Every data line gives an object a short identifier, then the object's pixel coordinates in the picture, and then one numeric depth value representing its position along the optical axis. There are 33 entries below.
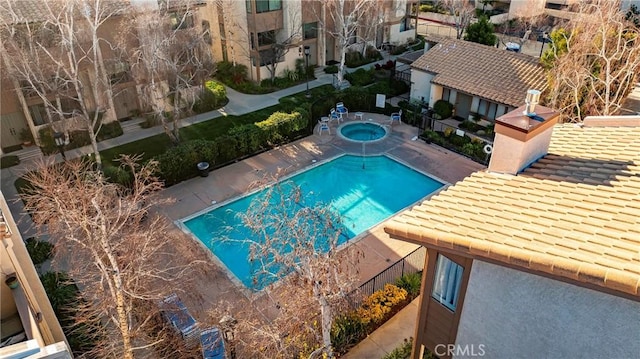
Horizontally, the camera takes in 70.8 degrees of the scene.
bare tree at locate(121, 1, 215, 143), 23.92
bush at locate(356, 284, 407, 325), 14.86
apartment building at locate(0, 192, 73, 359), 9.48
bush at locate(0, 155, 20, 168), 24.80
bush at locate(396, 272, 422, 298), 16.20
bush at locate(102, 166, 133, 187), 21.64
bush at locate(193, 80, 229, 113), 31.23
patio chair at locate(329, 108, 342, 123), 30.05
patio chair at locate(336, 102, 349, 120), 30.34
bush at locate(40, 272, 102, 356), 13.43
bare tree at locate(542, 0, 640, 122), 21.30
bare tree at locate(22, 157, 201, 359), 10.56
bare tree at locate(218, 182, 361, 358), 11.14
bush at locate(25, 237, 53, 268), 17.84
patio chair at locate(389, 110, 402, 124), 29.97
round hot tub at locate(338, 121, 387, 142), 28.74
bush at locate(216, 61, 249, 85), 36.25
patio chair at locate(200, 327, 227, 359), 12.91
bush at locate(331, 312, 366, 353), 14.02
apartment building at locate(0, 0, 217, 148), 21.69
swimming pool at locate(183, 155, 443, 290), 19.92
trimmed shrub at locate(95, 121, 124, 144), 27.81
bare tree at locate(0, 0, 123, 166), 20.70
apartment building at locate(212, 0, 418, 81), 34.41
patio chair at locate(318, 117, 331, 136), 28.94
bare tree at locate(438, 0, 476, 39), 43.26
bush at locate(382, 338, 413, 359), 13.70
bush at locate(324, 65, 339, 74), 38.91
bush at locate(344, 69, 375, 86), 35.93
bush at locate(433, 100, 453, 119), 29.62
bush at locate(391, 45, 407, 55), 43.25
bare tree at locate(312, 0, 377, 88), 33.97
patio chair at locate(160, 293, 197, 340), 13.64
